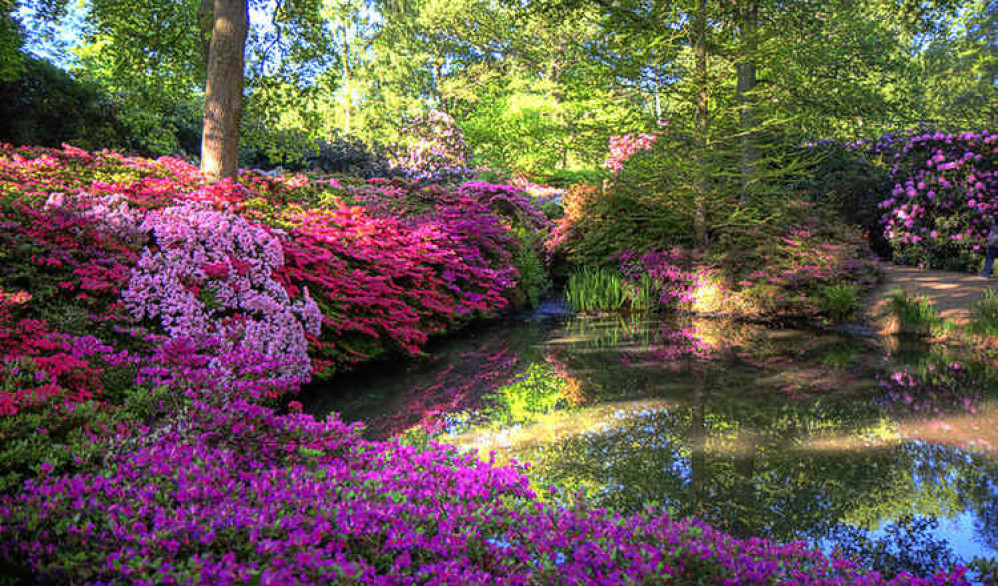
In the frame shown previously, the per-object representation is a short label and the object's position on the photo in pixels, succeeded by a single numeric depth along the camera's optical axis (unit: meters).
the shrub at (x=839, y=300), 8.39
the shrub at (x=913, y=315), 7.48
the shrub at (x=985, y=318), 6.75
